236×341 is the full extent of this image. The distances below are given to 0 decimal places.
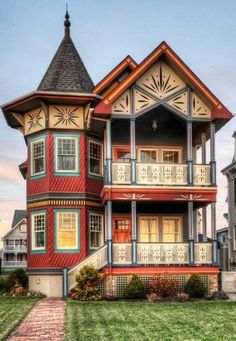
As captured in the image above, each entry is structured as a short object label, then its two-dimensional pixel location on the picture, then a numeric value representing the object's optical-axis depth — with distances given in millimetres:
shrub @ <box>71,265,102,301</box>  22297
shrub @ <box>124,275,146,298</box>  22297
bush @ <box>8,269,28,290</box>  26553
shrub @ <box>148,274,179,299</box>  22078
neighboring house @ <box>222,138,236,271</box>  38856
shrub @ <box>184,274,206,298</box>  22641
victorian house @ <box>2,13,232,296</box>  23719
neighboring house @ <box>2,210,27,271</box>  84875
